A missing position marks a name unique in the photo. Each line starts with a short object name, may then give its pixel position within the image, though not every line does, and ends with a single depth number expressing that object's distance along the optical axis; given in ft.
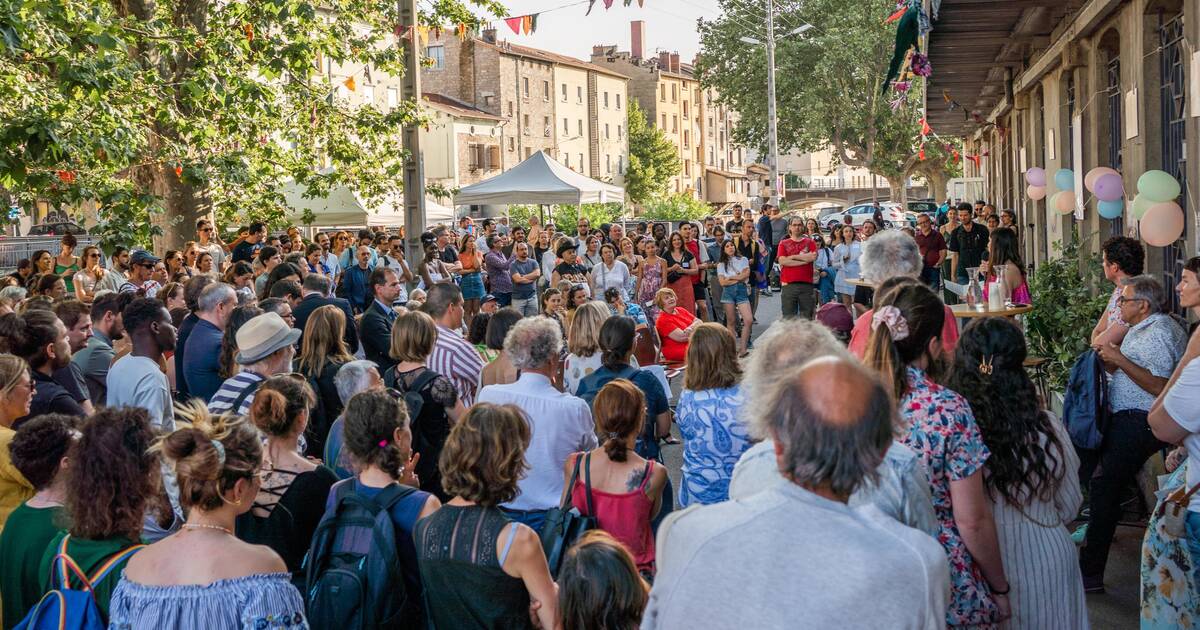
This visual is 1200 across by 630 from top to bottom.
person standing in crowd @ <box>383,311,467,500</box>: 17.80
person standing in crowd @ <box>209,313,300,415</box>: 17.89
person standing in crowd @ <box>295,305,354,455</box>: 19.69
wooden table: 28.37
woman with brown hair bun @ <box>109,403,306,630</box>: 10.25
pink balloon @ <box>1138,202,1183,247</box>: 26.37
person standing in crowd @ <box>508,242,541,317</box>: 50.57
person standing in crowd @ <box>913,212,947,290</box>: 55.06
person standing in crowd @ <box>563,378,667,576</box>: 14.21
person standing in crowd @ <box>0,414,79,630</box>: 12.13
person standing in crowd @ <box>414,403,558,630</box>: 11.36
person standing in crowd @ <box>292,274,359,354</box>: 26.96
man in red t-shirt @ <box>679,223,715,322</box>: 49.75
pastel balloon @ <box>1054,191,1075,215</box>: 42.60
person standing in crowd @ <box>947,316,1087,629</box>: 12.02
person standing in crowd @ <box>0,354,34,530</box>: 13.79
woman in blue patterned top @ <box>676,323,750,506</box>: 15.65
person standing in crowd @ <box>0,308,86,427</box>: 17.19
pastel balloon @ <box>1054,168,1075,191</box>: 43.24
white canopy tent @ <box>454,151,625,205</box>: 72.08
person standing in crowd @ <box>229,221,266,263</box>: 47.67
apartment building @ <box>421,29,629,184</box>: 234.58
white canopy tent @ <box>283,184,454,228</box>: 63.21
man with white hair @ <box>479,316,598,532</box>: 15.78
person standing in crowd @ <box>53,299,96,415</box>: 21.57
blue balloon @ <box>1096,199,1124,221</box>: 33.78
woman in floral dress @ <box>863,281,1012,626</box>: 11.14
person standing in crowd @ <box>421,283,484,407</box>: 21.11
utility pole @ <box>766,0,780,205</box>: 121.29
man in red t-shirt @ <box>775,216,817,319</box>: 48.47
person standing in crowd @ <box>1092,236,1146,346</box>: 22.09
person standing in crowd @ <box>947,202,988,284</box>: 54.85
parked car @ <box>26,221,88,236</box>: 122.72
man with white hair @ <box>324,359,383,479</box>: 17.88
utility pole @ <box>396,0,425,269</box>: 44.32
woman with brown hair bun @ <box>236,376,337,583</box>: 13.44
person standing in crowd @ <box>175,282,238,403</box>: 22.08
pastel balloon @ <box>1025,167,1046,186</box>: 51.08
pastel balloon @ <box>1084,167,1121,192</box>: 33.27
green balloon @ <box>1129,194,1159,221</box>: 27.02
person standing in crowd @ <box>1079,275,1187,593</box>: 18.43
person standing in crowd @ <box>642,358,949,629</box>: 6.58
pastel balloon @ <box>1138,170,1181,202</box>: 26.40
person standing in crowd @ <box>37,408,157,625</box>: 11.16
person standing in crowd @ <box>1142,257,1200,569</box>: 13.52
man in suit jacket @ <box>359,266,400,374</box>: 25.67
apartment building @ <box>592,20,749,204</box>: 298.56
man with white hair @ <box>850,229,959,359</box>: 21.30
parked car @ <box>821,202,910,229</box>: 137.51
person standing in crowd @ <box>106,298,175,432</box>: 18.49
